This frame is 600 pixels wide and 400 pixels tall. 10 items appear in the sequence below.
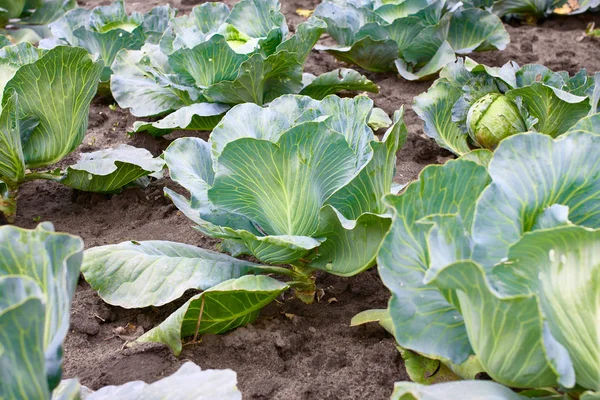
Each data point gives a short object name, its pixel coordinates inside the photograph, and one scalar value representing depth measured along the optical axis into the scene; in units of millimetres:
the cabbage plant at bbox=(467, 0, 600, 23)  4711
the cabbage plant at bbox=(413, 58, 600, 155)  2725
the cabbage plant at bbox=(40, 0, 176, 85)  3887
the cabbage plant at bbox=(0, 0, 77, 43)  4852
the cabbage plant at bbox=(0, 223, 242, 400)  1195
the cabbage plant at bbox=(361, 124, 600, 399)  1313
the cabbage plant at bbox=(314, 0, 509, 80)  3801
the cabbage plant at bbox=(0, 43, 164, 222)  2484
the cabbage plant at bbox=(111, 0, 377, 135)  3143
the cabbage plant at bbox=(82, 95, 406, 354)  1927
